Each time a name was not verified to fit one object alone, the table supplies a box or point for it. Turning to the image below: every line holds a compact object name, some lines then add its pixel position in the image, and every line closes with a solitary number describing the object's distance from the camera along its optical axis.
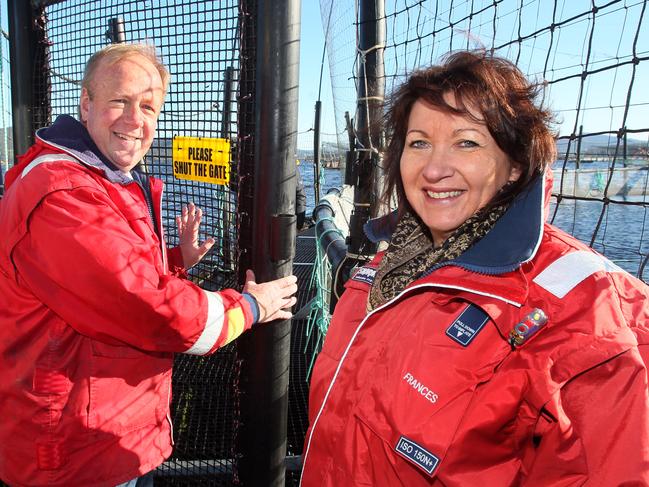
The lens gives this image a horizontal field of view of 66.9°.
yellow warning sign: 2.15
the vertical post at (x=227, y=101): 2.13
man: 1.56
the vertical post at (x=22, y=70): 2.87
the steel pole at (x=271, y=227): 1.93
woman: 0.98
